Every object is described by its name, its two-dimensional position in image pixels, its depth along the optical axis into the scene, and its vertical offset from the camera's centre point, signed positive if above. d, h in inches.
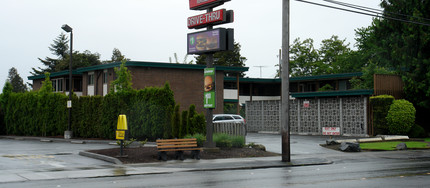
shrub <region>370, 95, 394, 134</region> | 1302.9 +13.2
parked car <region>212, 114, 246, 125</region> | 1321.4 -8.6
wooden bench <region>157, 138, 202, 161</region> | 737.6 -50.7
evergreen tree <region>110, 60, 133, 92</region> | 1276.8 +97.4
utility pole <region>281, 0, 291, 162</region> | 738.8 +45.7
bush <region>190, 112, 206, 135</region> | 1013.2 -19.5
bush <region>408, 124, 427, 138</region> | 1318.9 -46.2
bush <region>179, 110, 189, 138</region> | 1061.1 -25.1
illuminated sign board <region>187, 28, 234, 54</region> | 815.7 +132.6
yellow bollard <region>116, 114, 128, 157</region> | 749.3 -23.9
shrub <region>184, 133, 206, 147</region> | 868.2 -44.6
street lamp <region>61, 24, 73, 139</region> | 1256.8 +33.4
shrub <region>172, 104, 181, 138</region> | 1082.1 -18.4
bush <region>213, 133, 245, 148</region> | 885.2 -49.1
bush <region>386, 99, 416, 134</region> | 1277.1 -8.9
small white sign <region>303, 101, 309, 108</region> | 1454.2 +33.9
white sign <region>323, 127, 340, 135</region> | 1038.4 -35.8
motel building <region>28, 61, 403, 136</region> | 1370.6 +63.4
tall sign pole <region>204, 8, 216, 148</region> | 839.7 -23.4
